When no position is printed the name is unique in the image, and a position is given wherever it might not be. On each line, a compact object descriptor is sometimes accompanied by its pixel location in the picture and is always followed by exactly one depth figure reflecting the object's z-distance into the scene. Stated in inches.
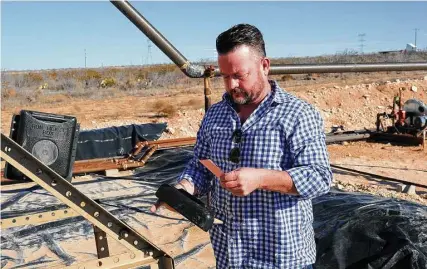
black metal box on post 113.5
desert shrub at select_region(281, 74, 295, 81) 1282.0
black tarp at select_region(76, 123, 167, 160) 379.2
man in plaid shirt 76.7
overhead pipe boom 145.5
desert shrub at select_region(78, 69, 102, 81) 1555.7
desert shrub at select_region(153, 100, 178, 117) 661.0
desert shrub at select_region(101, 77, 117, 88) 1313.5
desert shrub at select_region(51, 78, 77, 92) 1276.5
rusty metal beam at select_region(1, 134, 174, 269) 78.5
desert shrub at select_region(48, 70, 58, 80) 1736.6
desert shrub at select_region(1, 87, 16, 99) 1053.4
